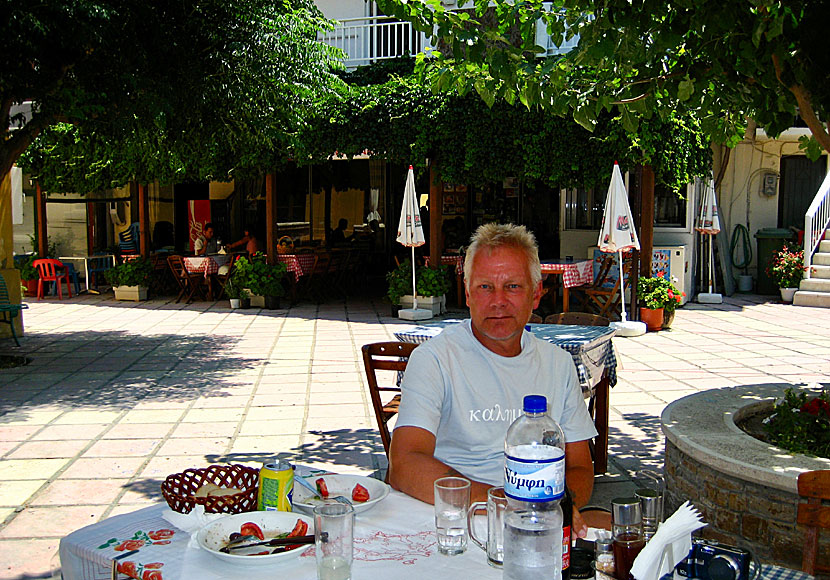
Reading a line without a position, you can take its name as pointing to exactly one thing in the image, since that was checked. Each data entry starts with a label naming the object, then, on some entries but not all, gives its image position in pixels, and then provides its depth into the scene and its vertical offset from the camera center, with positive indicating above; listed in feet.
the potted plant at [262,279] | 41.34 -2.61
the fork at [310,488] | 6.93 -2.47
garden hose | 48.08 -0.78
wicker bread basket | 6.86 -2.40
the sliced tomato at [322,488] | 7.29 -2.48
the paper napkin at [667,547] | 4.70 -2.00
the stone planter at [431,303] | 37.96 -3.59
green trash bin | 46.44 -0.88
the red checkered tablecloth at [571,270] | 35.22 -1.84
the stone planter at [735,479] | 10.36 -3.60
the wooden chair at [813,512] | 6.77 -2.59
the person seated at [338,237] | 51.02 -0.39
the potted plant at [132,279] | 45.75 -2.89
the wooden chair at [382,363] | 12.44 -2.20
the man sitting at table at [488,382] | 8.46 -1.74
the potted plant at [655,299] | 34.06 -3.05
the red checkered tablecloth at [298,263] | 42.42 -1.78
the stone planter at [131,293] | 45.91 -3.76
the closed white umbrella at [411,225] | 36.40 +0.30
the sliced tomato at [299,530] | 6.26 -2.47
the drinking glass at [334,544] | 5.44 -2.26
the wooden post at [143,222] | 47.14 +0.57
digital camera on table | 5.33 -2.35
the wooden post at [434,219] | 39.17 +0.62
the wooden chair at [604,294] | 35.14 -2.93
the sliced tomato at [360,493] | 7.10 -2.48
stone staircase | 41.75 -3.04
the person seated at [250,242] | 42.98 -0.61
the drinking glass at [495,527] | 5.84 -2.29
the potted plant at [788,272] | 43.24 -2.30
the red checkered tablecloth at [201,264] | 43.06 -1.89
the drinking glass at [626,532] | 5.50 -2.21
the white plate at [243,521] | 5.77 -2.48
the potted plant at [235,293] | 41.68 -3.40
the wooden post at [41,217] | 50.55 +0.94
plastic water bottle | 5.30 -2.05
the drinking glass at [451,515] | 6.10 -2.30
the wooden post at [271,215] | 42.73 +0.92
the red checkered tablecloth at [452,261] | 39.82 -1.57
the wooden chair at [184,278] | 44.27 -2.77
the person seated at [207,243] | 45.03 -0.74
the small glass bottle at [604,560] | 5.59 -2.48
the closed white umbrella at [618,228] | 32.12 +0.15
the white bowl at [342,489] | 7.09 -2.50
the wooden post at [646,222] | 35.76 +0.45
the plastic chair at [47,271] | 47.16 -2.50
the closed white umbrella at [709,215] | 40.34 +0.91
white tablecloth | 5.75 -2.59
